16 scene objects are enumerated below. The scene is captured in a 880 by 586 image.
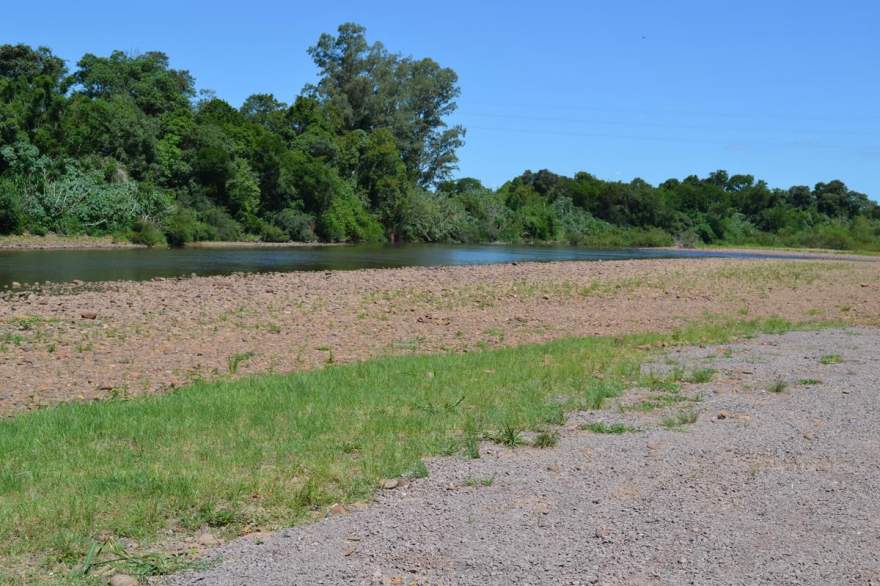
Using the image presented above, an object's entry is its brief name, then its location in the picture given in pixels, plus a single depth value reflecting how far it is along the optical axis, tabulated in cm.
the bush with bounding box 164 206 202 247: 6681
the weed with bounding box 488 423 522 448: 827
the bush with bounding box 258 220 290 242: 8119
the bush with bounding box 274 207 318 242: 8494
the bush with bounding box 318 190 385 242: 8844
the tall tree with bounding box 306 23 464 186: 11212
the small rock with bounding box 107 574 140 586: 509
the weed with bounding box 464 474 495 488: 695
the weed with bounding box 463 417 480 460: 785
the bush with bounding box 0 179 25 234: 5694
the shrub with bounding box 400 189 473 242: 10344
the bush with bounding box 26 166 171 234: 6203
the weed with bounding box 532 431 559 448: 823
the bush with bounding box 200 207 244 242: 7500
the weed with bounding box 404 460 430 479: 720
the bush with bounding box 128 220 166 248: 6347
